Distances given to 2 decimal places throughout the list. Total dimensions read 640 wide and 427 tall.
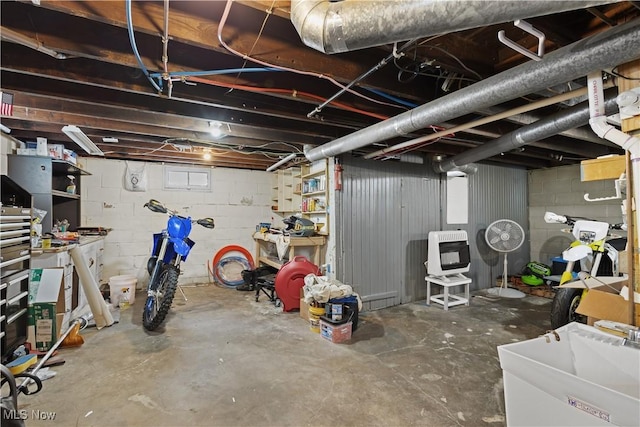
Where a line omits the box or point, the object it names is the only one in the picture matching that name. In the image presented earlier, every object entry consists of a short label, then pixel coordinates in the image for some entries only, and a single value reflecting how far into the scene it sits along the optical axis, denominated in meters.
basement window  5.16
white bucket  3.89
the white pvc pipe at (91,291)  3.08
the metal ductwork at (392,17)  0.99
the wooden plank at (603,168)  1.64
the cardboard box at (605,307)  1.58
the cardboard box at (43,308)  2.48
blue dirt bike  3.06
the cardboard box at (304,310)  3.45
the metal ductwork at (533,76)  1.31
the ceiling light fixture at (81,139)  2.92
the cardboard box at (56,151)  3.40
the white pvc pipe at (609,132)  1.41
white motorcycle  2.88
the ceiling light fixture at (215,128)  2.81
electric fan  4.39
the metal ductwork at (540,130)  2.16
